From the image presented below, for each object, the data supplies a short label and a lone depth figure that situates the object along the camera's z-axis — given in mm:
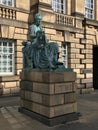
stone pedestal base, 7223
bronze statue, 7914
